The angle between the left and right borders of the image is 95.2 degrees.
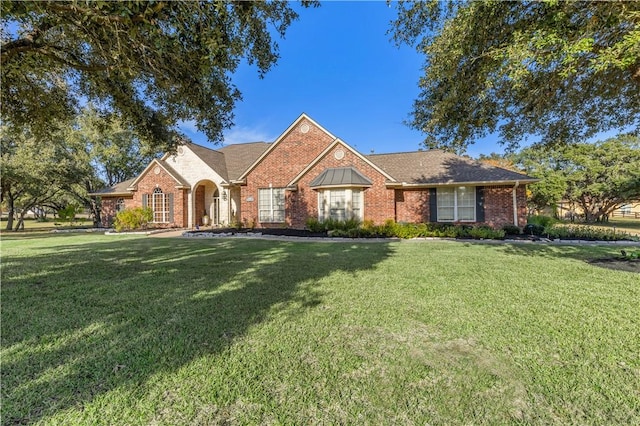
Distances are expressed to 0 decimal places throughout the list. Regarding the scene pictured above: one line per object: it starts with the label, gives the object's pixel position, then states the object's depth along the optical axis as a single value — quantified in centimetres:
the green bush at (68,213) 2689
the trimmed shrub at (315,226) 1531
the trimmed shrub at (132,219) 1864
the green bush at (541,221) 1714
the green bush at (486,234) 1283
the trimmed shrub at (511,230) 1410
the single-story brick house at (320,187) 1553
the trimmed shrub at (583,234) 1195
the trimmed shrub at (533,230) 1387
